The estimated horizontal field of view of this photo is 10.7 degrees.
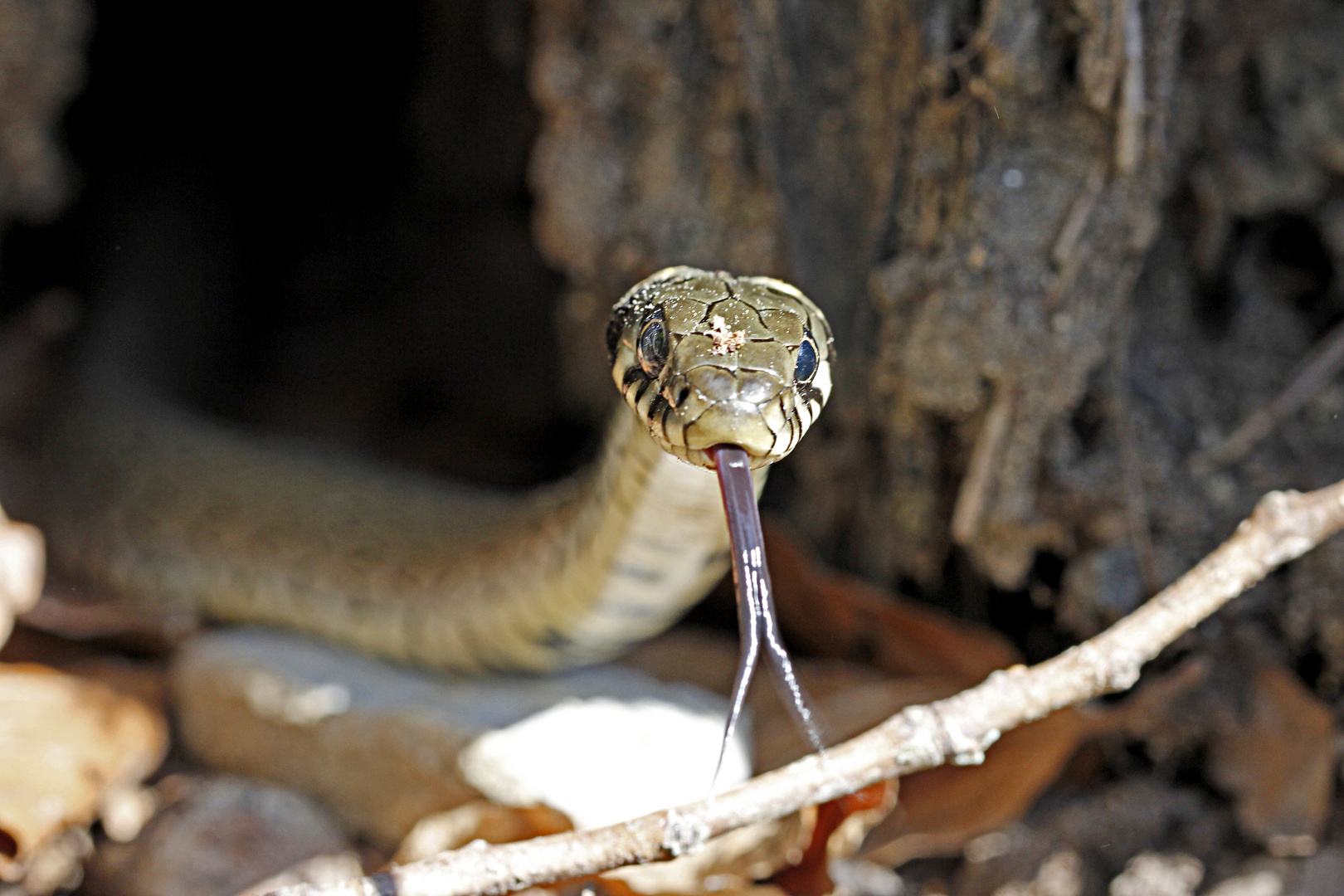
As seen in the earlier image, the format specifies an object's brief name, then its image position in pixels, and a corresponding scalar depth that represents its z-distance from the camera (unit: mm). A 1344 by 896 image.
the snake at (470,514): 514
